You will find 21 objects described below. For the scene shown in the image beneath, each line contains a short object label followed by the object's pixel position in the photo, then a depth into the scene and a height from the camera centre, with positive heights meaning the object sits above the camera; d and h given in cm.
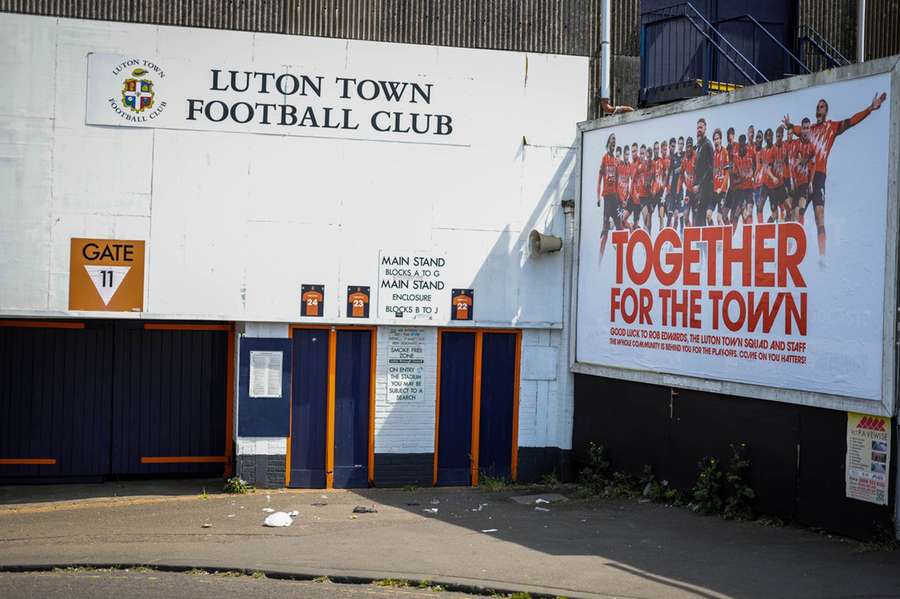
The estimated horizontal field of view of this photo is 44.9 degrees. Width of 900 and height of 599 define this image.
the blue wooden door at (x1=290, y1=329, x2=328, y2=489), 1575 -152
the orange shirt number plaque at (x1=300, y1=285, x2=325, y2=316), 1565 +5
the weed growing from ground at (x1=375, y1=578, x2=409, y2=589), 1016 -259
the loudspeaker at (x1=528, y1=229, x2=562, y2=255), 1609 +99
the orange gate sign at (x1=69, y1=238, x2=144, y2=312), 1499 +31
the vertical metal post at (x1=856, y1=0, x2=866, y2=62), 1742 +461
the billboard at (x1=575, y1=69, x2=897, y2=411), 1191 +88
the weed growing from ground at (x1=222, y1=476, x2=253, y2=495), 1543 -262
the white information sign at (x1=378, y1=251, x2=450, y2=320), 1590 +30
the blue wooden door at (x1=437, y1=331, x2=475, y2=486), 1620 -151
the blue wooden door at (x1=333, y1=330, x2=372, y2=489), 1590 -160
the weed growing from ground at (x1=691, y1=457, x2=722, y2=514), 1375 -224
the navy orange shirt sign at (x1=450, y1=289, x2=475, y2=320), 1611 +6
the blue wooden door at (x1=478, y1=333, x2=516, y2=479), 1636 -144
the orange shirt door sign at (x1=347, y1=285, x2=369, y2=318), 1581 +4
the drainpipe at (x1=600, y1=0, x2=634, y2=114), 1628 +380
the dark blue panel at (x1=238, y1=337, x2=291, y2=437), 1553 -148
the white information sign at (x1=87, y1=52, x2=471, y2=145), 1516 +292
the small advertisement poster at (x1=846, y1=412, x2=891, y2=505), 1162 -149
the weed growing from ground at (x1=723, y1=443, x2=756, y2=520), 1334 -215
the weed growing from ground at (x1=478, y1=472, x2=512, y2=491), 1608 -259
